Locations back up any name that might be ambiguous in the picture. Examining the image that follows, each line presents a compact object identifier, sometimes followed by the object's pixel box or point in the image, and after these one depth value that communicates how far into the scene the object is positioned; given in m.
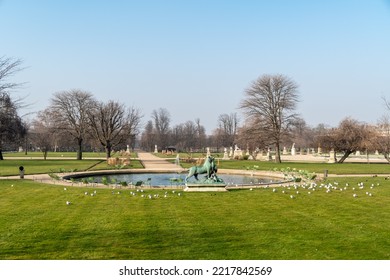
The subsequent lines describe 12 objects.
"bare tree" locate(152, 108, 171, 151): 127.44
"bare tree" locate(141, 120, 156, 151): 125.06
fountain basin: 24.53
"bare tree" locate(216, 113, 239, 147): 115.69
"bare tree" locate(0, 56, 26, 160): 43.53
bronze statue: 19.22
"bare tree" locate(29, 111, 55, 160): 59.39
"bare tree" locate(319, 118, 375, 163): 52.44
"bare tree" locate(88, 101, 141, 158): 54.19
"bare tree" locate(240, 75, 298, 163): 51.33
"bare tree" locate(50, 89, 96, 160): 58.50
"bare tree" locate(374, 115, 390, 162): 50.78
